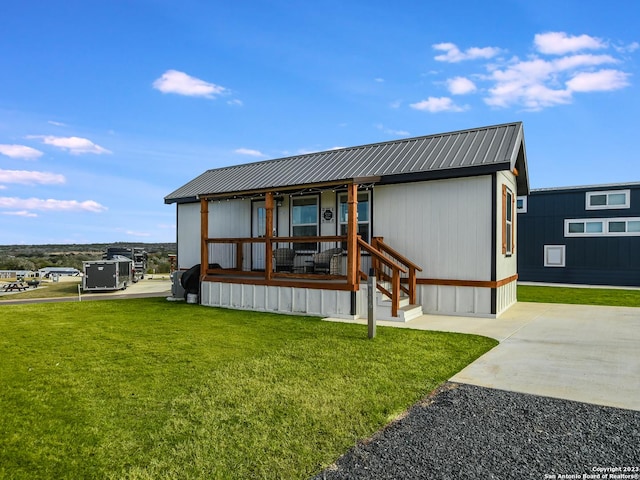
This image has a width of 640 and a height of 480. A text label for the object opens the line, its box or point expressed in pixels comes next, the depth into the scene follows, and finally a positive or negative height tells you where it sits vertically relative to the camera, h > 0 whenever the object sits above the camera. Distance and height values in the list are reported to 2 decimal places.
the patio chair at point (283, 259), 10.70 -0.44
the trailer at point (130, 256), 21.66 -0.70
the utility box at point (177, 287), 11.89 -1.27
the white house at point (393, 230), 8.71 +0.26
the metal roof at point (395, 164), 8.80 +1.95
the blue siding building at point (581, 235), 17.30 +0.24
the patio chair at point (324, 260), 9.79 -0.43
